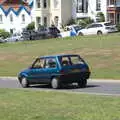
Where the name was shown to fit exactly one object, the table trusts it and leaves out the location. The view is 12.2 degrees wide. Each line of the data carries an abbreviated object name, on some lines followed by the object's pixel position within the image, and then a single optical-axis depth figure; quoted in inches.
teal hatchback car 942.4
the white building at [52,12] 3314.5
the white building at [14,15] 3614.7
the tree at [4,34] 3362.9
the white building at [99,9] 3019.2
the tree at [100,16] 3045.8
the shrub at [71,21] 3239.4
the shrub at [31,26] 3464.6
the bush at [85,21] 3026.6
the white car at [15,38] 2789.4
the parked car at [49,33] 2635.3
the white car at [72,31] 2681.3
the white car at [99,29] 2450.8
